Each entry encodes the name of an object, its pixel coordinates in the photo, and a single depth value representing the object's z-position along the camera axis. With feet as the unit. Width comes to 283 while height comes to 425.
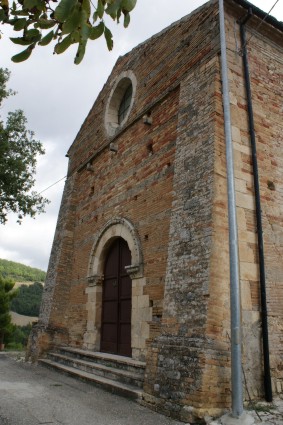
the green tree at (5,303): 48.09
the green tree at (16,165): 38.29
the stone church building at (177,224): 15.28
